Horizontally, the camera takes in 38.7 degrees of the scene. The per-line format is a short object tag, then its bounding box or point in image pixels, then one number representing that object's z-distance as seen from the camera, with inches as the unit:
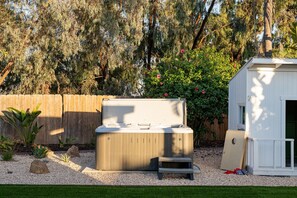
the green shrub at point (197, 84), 571.5
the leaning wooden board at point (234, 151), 397.0
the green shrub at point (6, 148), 446.6
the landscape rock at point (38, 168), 366.9
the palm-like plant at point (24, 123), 536.1
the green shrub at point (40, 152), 473.1
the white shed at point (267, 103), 386.3
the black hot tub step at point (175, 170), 348.8
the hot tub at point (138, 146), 386.6
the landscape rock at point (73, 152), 486.0
